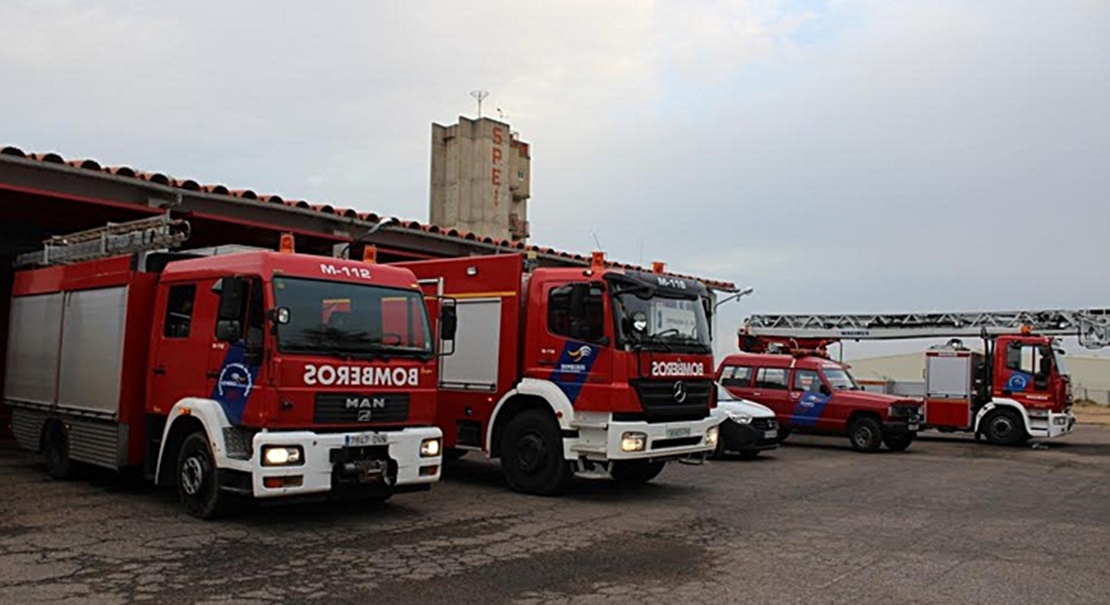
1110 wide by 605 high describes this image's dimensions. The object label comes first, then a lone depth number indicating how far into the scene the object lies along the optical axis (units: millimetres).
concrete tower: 54594
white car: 15977
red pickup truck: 18969
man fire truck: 8500
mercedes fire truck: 10805
